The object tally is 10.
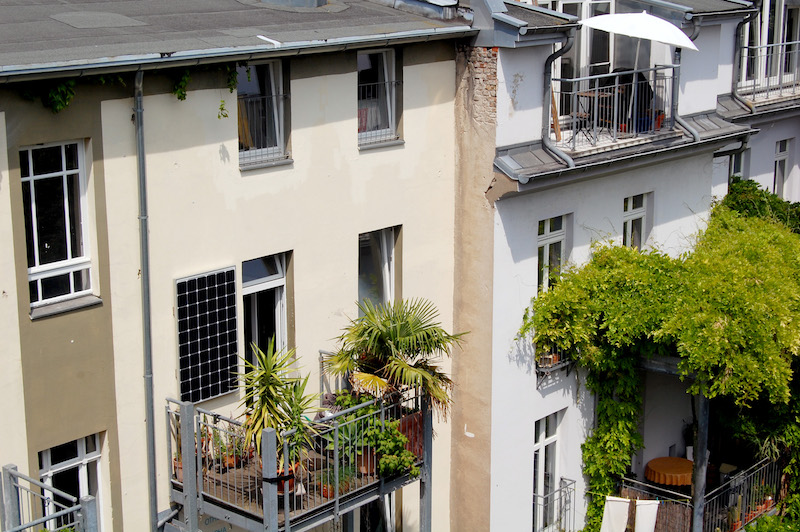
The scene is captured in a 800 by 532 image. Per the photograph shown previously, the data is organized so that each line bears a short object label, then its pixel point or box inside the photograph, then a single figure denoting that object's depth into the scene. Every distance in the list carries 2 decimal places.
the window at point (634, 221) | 18.98
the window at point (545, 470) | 18.08
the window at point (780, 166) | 24.40
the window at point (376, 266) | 15.64
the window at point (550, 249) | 17.31
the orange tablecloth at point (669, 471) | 19.64
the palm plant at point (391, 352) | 13.68
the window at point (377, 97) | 15.14
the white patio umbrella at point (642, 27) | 16.73
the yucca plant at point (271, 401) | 12.51
